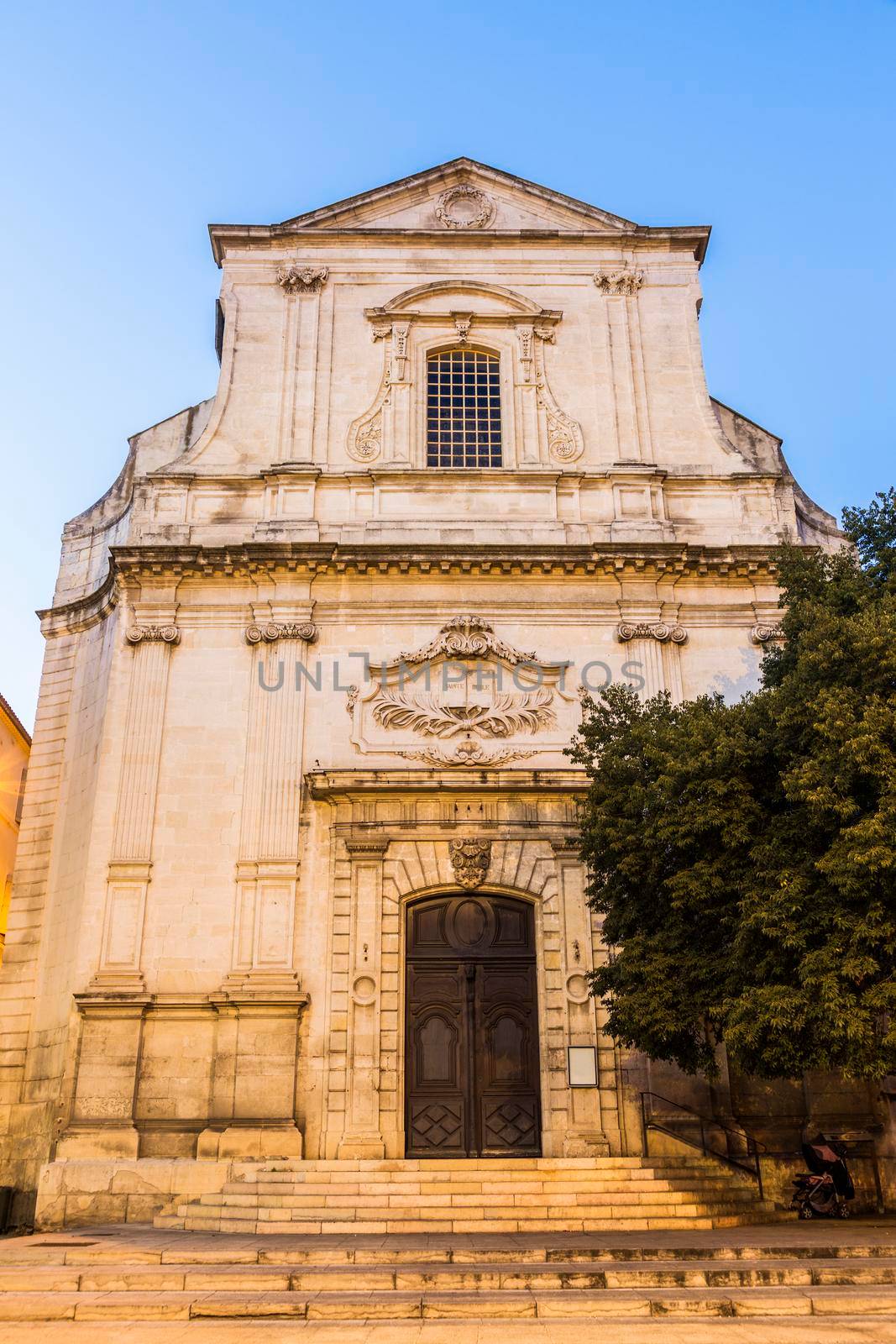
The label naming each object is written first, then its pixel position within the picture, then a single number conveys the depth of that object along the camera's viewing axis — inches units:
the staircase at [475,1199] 502.6
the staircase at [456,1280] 342.3
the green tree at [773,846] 471.5
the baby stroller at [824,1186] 565.6
